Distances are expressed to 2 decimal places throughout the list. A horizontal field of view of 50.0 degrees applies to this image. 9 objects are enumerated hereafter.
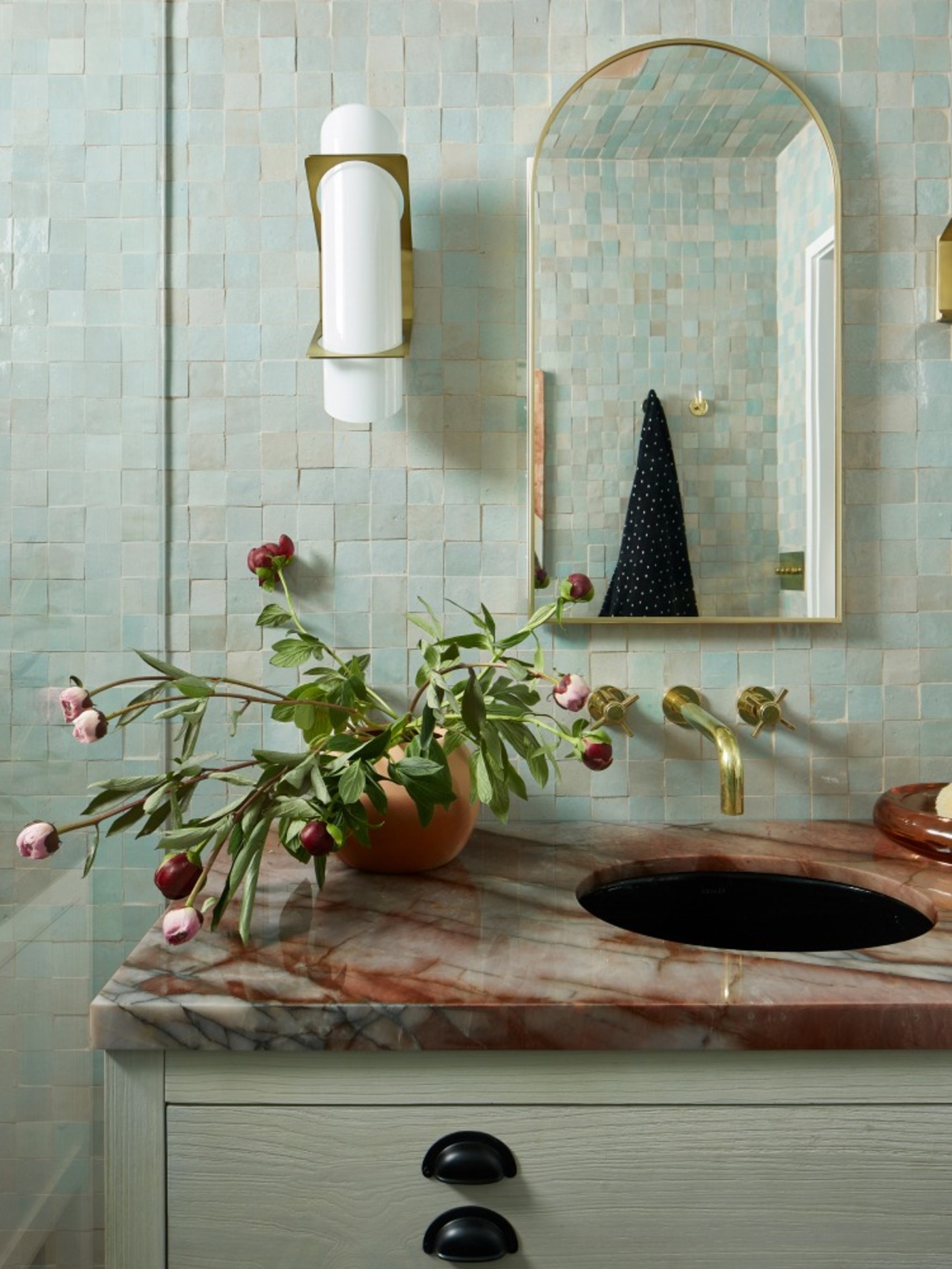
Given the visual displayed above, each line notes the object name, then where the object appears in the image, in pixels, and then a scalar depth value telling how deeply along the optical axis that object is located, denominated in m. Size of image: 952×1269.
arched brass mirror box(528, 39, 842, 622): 1.33
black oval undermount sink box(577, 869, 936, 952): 1.13
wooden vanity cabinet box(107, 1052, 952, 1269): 0.80
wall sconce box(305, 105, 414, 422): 1.17
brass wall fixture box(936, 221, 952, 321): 1.33
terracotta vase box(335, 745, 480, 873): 1.08
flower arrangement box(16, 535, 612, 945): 0.91
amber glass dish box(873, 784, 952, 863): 1.13
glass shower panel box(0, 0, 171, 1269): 0.92
